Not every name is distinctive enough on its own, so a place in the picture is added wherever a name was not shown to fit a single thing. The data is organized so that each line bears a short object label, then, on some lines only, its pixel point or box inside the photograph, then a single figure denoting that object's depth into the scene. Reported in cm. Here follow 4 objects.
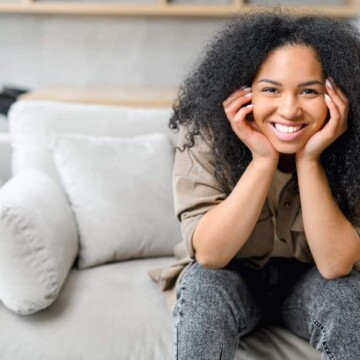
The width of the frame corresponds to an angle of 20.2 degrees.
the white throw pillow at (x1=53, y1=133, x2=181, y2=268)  224
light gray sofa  194
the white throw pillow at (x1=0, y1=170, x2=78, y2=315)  196
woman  181
